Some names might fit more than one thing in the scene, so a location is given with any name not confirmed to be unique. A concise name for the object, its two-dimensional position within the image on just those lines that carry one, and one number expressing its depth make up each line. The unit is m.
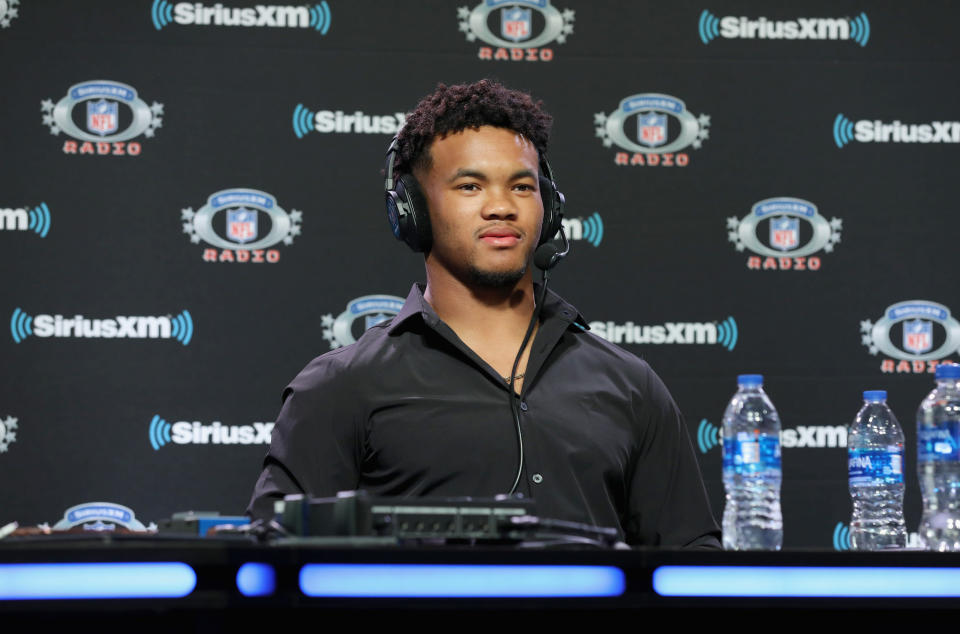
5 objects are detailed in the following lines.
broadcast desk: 2.45
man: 4.57
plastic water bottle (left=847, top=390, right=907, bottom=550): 4.50
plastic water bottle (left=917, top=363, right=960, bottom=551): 4.53
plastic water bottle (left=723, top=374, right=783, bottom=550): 4.55
